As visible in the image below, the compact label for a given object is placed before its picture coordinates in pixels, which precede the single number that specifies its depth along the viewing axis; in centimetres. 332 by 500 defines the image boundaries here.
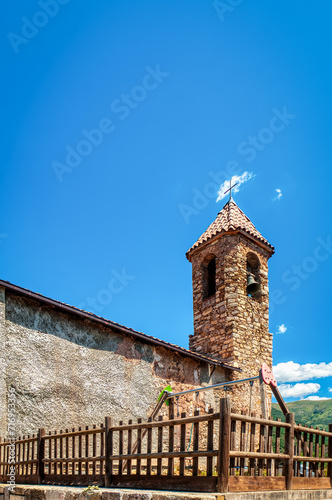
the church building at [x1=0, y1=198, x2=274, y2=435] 839
